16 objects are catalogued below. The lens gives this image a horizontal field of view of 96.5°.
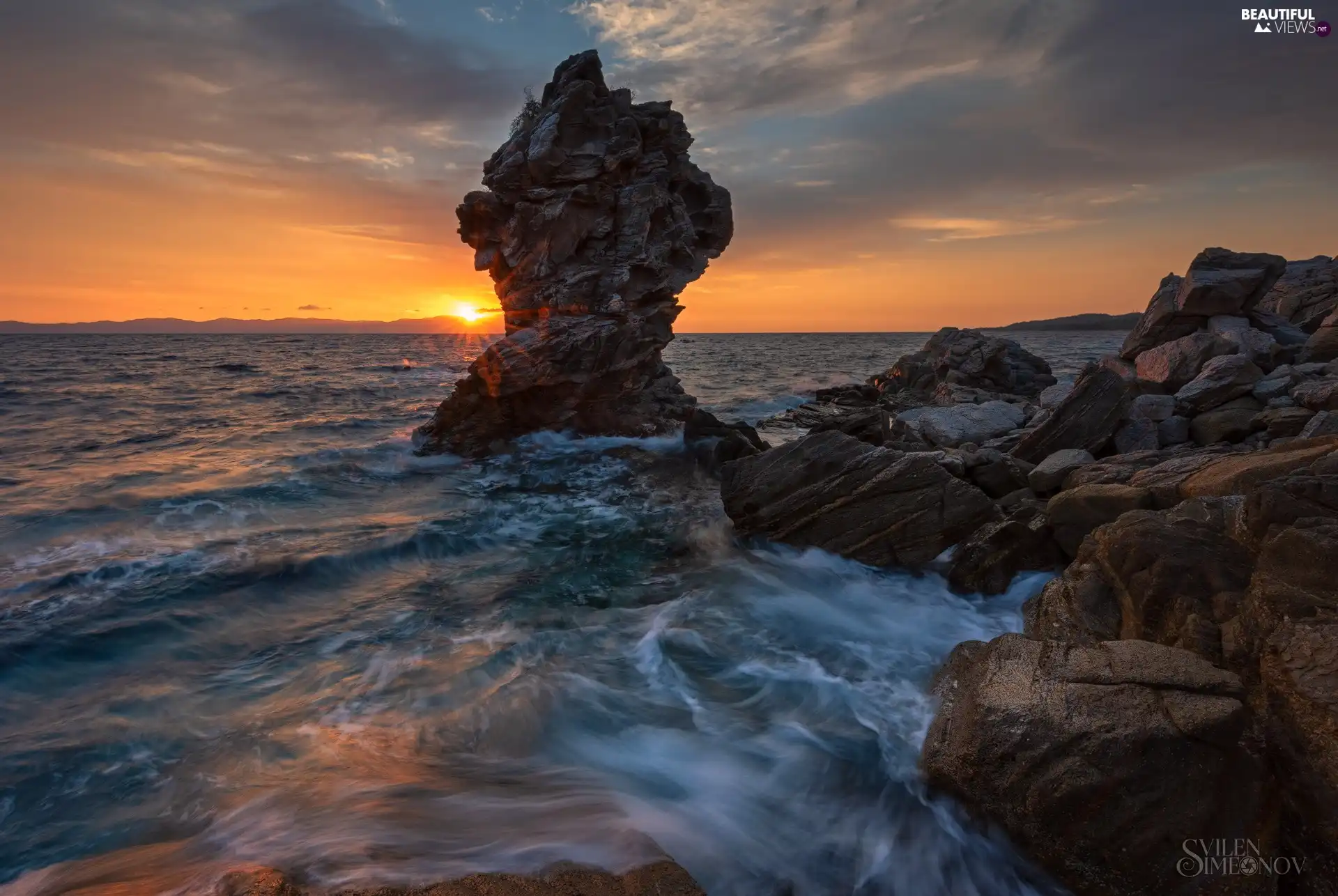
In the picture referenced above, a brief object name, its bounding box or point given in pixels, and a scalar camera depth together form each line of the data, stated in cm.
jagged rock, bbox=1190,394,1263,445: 1327
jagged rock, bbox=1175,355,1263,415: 1443
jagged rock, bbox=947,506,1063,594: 1055
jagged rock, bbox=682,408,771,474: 2062
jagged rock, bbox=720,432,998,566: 1166
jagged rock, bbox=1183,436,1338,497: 723
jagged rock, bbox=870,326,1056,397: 3425
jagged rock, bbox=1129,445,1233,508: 859
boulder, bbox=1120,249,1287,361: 1859
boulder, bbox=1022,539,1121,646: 685
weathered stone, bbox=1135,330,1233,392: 1686
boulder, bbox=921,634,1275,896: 451
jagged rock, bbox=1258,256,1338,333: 2367
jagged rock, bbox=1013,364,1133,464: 1432
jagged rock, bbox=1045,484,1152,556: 908
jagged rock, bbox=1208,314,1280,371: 1630
